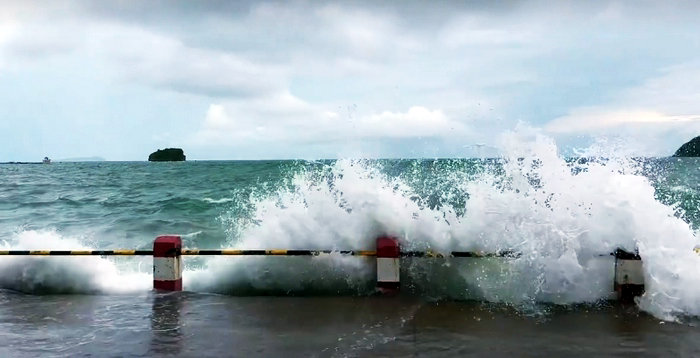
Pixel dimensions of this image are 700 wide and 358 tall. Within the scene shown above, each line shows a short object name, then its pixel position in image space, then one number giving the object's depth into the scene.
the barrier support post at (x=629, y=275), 8.23
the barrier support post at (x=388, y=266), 8.77
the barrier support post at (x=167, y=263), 9.03
